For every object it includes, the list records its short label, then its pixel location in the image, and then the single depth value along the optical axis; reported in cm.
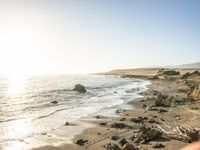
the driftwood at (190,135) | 526
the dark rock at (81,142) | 894
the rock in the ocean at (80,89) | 3057
